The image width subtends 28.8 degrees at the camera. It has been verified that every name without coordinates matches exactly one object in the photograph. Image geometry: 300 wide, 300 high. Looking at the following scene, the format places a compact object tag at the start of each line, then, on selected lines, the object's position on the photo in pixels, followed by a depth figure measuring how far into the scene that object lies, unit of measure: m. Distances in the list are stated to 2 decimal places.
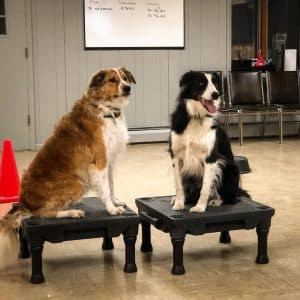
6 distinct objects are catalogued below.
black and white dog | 3.22
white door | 7.14
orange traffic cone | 4.56
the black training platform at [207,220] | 3.05
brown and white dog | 3.14
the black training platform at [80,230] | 2.95
